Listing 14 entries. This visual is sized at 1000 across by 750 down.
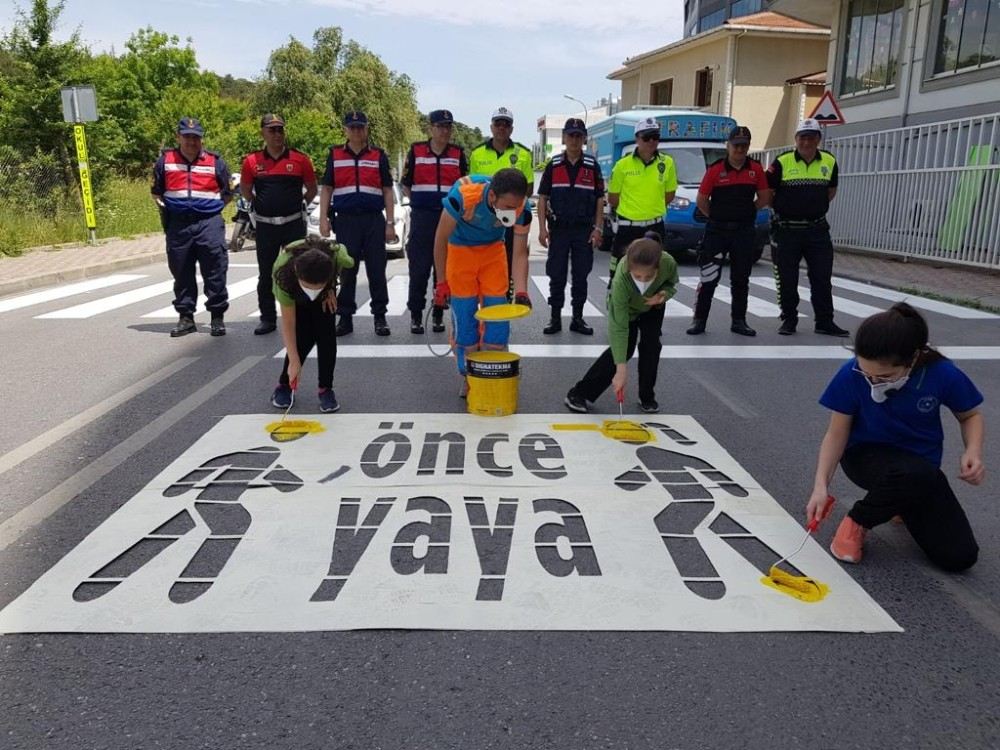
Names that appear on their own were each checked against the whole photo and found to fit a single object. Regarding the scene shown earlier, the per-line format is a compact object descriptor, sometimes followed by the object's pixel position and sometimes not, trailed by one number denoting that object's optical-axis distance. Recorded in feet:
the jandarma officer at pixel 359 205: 25.35
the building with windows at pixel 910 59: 53.21
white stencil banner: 9.50
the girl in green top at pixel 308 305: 15.78
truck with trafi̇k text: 47.34
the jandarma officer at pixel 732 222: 26.17
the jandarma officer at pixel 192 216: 25.04
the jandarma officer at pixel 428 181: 25.89
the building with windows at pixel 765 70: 100.83
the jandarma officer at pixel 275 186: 24.90
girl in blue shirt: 10.07
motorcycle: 56.90
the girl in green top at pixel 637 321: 15.75
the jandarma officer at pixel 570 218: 25.88
